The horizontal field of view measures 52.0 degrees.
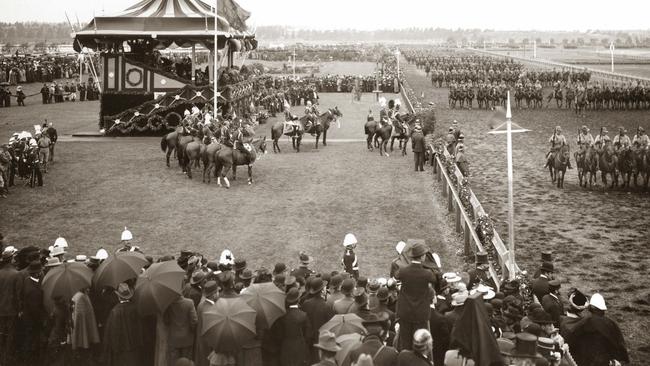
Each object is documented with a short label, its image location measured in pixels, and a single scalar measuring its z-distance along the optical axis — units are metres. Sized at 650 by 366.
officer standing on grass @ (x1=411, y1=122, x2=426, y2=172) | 20.94
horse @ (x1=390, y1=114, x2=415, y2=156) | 24.69
